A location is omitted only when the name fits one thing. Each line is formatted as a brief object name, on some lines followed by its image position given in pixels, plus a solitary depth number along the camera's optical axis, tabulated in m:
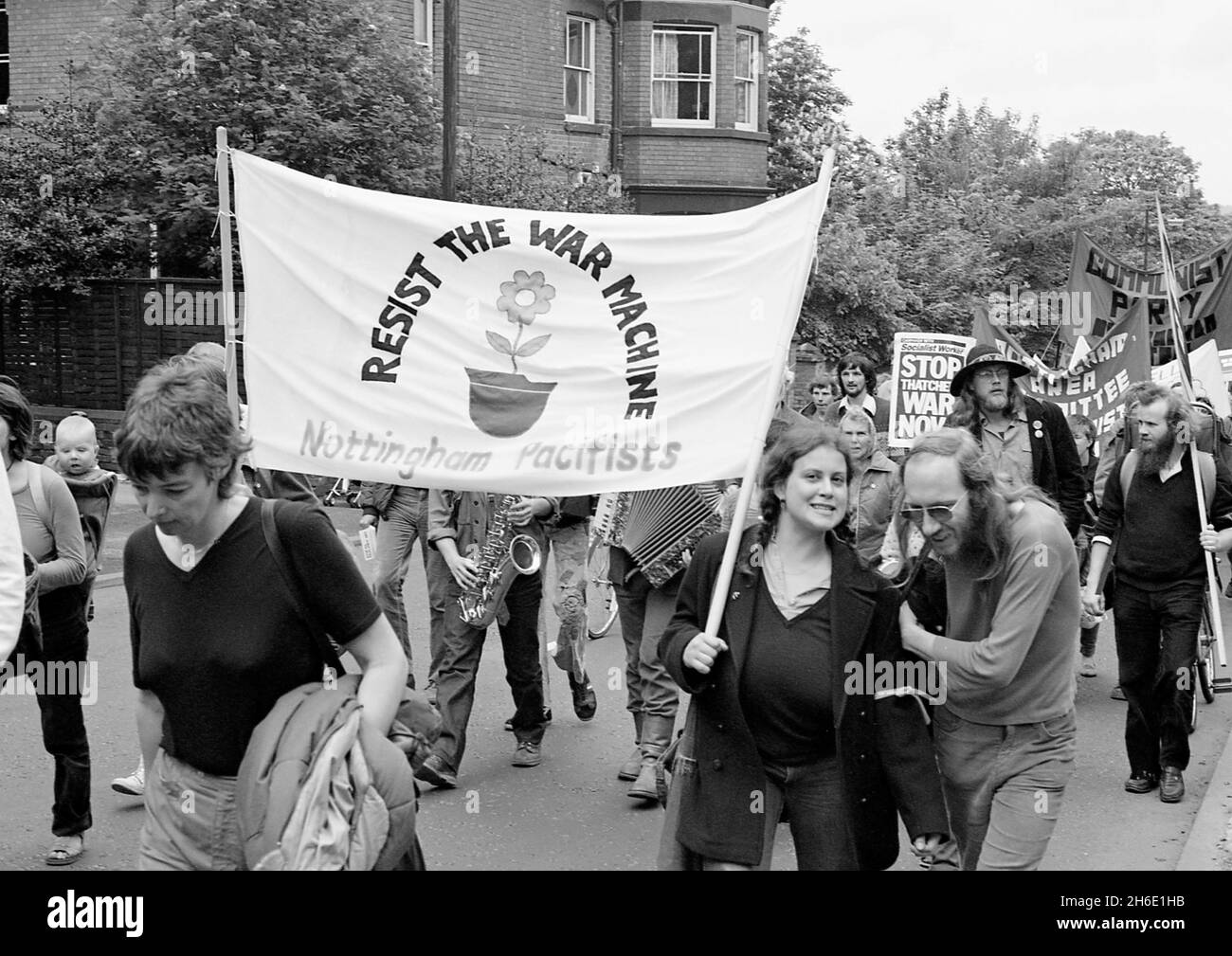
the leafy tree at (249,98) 17.23
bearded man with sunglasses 4.04
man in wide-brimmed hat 7.43
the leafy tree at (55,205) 18.02
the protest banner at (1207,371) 11.27
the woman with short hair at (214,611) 3.19
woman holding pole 3.80
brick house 25.44
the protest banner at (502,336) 4.89
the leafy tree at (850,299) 25.52
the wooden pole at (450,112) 16.95
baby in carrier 6.25
